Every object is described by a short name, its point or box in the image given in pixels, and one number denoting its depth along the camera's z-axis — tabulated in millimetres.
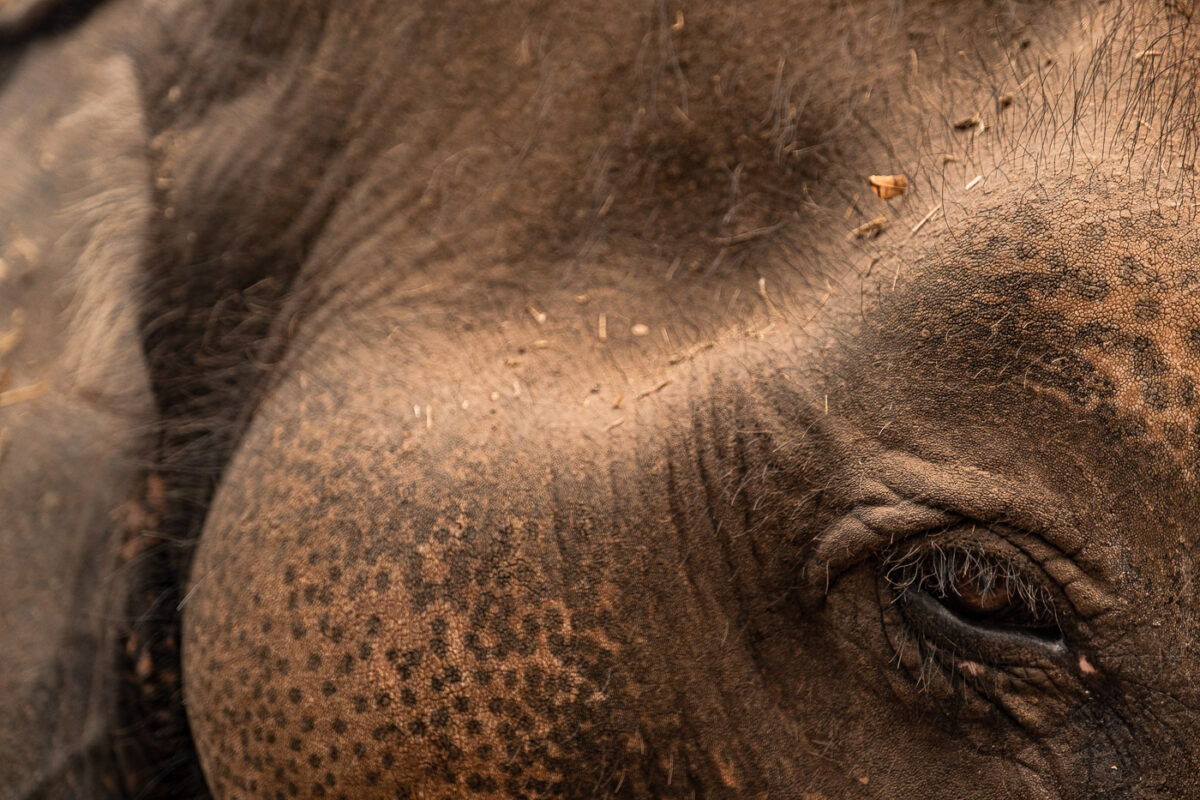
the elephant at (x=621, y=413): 4168
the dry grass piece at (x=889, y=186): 4223
